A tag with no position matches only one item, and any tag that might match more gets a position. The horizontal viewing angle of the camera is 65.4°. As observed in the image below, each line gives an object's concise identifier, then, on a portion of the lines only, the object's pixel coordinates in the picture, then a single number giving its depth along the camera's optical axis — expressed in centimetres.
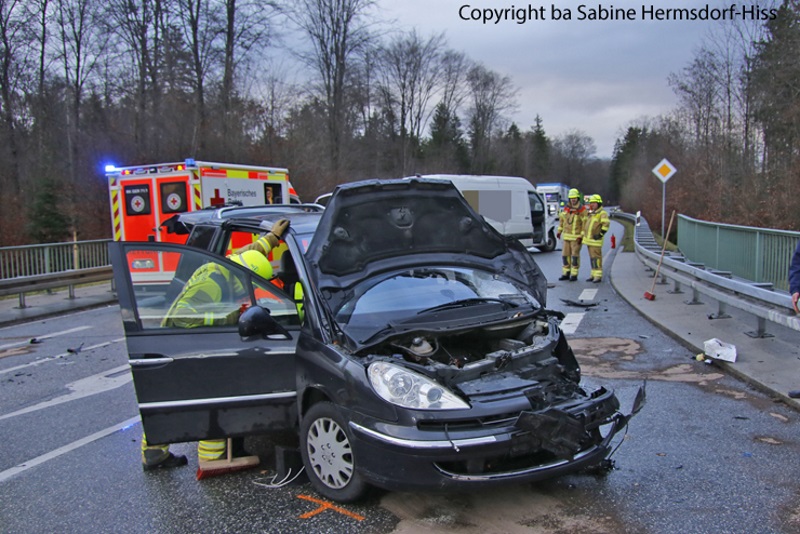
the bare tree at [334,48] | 3478
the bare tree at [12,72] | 2505
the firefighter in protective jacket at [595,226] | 1339
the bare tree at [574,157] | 10369
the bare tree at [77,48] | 2553
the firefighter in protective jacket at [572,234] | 1394
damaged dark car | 324
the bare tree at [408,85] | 5172
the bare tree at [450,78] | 5566
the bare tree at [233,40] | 2644
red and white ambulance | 1222
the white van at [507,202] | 1961
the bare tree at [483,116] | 6481
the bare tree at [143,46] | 2428
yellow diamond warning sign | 1701
